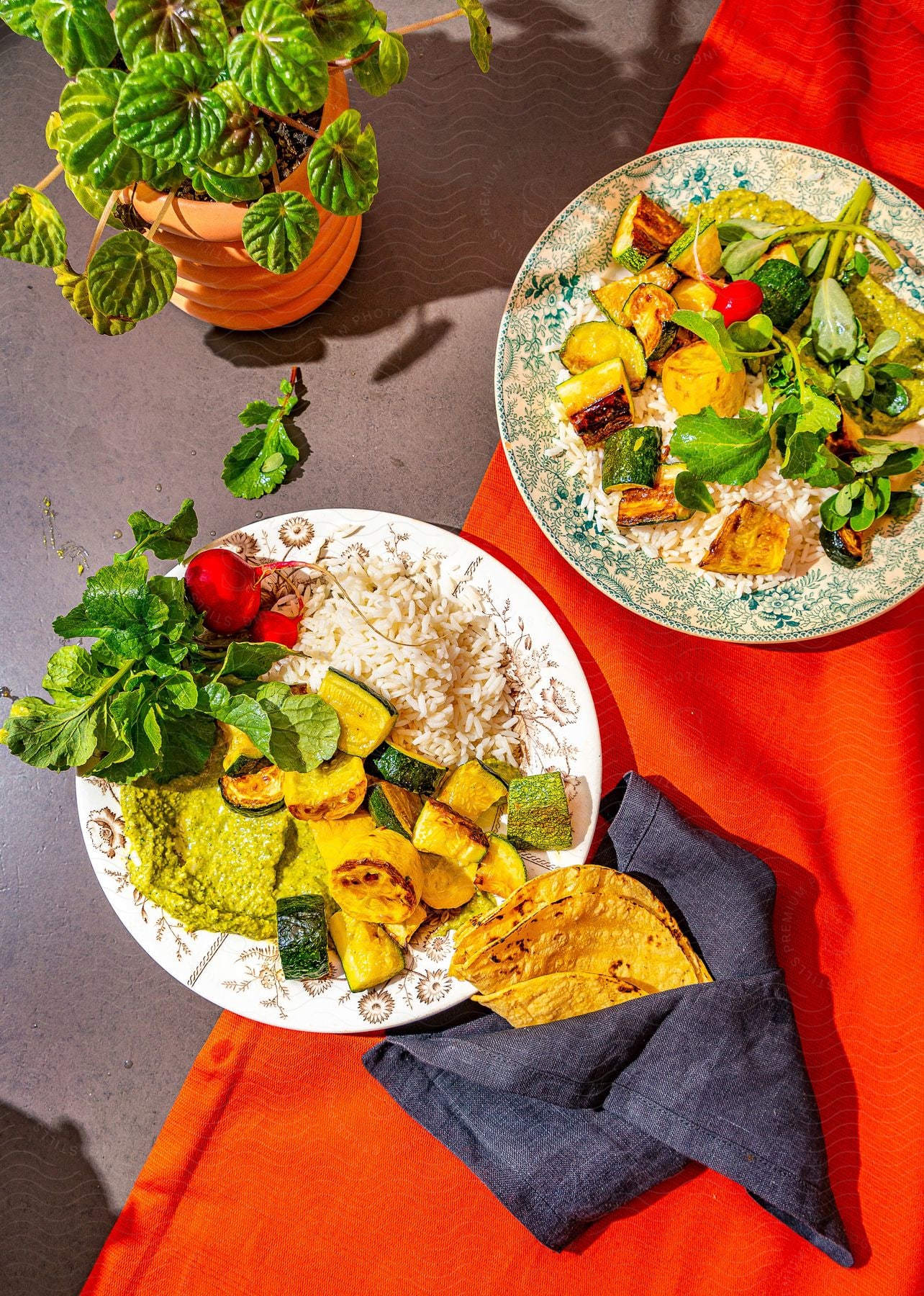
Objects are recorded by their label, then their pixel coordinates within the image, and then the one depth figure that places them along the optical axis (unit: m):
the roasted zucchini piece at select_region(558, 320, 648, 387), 0.72
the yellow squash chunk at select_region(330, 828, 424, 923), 0.66
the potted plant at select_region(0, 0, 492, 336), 0.53
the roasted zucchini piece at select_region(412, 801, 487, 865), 0.68
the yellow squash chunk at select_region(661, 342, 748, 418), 0.70
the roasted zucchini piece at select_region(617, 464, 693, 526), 0.71
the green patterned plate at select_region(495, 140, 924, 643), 0.72
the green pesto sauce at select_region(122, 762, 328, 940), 0.69
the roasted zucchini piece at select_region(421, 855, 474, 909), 0.69
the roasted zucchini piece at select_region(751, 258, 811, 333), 0.71
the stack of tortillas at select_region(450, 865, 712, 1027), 0.66
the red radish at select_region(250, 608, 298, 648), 0.71
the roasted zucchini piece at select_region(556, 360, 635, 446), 0.71
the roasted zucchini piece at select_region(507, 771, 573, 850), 0.67
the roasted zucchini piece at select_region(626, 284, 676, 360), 0.71
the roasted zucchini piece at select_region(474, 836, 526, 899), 0.68
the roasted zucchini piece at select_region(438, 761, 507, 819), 0.69
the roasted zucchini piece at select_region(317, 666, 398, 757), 0.68
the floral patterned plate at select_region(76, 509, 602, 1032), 0.68
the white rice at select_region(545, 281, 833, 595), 0.72
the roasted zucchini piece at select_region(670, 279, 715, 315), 0.72
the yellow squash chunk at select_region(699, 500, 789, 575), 0.70
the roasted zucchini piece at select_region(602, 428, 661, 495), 0.70
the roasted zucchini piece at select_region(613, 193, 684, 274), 0.73
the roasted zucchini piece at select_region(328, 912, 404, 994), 0.67
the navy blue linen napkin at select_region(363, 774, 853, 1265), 0.67
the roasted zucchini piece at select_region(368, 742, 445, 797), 0.69
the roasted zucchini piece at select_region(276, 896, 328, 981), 0.67
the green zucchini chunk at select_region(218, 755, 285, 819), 0.69
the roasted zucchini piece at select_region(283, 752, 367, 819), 0.68
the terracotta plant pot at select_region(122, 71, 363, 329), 0.63
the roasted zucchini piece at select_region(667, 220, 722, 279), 0.72
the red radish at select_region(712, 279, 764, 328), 0.70
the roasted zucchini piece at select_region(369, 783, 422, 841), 0.69
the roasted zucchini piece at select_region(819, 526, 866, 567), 0.70
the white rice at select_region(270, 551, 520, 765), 0.70
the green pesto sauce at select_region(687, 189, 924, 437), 0.72
